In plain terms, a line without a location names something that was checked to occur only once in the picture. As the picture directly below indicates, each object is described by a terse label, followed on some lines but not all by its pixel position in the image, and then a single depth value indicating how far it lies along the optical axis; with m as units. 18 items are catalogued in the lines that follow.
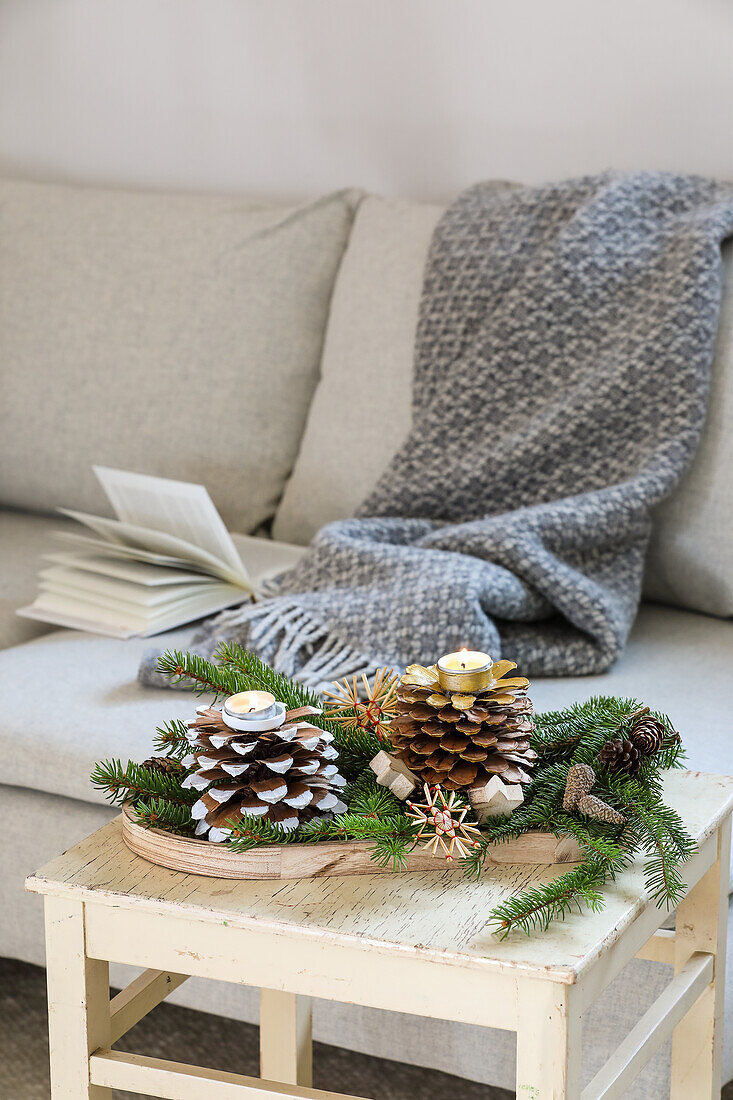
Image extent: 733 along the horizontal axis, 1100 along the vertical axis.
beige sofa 2.80
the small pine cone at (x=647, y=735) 2.04
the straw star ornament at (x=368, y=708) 2.09
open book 2.78
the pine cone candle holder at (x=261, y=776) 1.97
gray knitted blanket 2.61
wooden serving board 1.96
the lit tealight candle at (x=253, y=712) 1.98
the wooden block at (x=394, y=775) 1.99
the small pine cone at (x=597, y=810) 1.96
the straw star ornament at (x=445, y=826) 1.95
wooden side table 1.88
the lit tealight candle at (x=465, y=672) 1.99
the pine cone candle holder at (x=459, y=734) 1.98
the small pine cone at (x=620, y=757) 2.03
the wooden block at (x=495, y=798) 1.97
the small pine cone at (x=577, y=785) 1.97
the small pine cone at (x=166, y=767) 2.05
